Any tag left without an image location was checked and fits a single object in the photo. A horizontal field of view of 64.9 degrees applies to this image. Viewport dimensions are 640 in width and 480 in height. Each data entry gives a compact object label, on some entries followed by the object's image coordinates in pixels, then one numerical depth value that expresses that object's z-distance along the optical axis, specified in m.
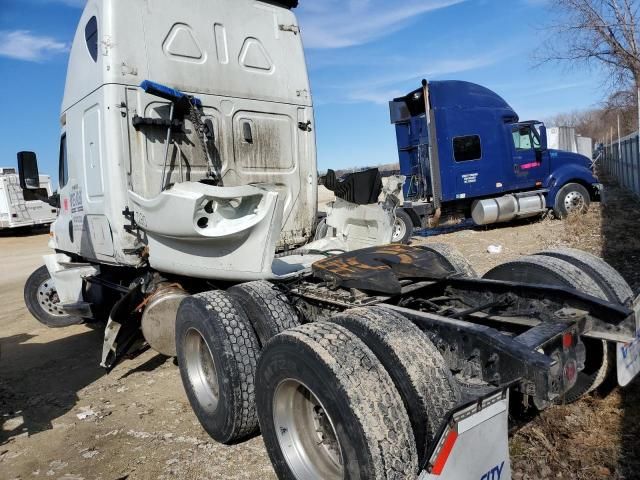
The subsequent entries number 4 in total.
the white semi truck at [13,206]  22.72
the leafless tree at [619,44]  15.73
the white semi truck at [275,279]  2.24
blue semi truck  13.31
